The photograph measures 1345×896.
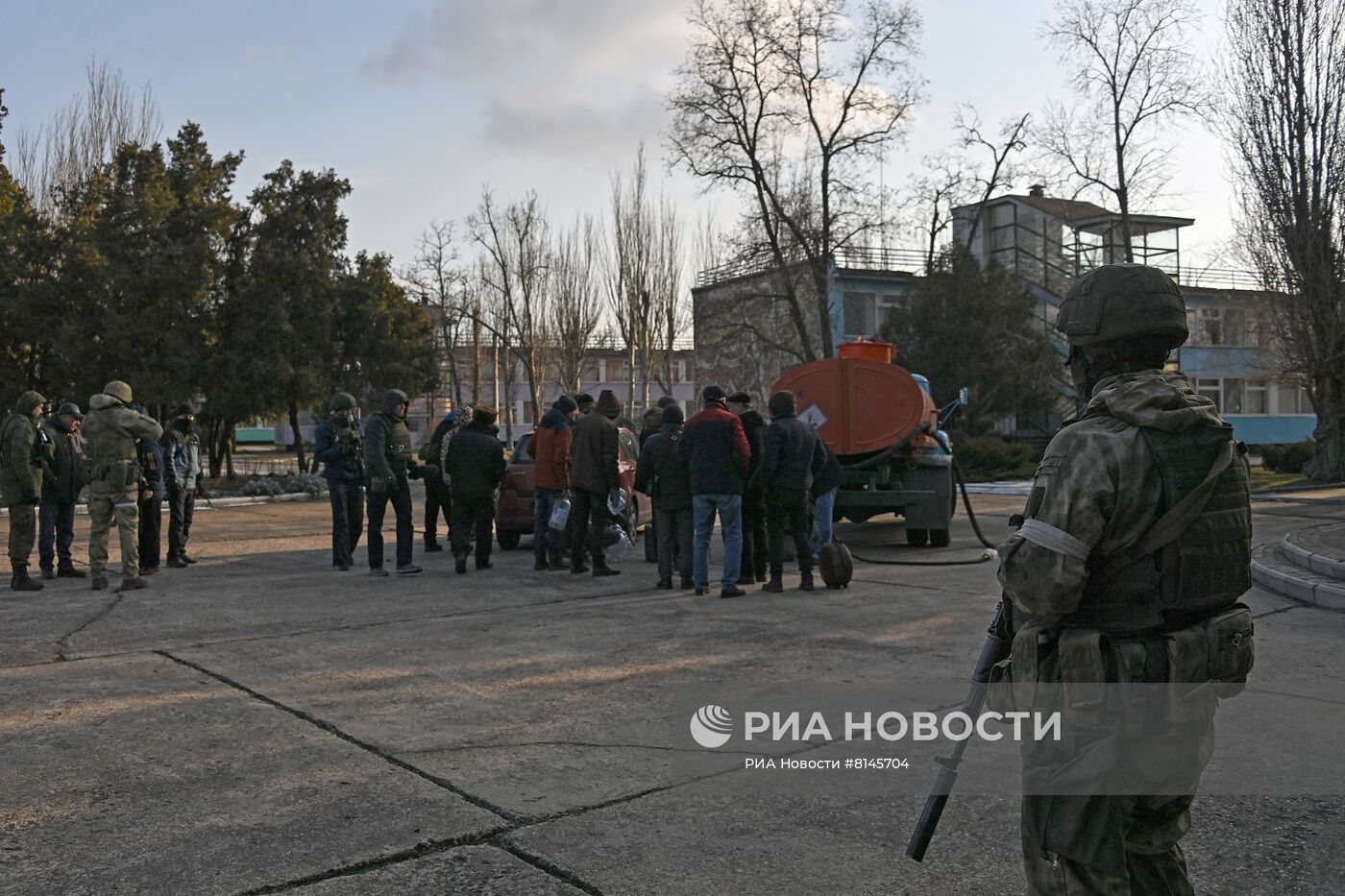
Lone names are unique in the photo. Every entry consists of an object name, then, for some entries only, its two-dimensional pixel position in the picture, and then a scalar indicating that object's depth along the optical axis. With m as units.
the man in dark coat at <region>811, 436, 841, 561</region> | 10.71
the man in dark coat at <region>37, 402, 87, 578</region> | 10.88
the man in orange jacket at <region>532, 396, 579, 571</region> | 11.32
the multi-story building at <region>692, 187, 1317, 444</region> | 33.09
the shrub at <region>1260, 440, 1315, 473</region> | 28.19
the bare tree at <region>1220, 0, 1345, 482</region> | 23.91
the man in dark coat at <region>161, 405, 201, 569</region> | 11.91
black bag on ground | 9.99
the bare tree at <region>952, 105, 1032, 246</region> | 33.56
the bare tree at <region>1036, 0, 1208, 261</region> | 30.36
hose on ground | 11.84
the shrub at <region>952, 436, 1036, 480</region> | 26.71
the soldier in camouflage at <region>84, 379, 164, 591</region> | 10.05
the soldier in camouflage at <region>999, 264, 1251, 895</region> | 2.42
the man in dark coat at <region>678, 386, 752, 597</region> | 9.68
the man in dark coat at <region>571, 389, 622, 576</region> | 10.78
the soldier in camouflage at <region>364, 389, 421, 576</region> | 10.99
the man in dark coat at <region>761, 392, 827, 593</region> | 9.94
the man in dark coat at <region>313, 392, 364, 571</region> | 11.29
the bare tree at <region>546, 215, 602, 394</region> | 47.59
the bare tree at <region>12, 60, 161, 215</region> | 33.72
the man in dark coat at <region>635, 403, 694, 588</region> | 10.19
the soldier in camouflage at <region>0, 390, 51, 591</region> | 10.34
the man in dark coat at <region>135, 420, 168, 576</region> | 11.02
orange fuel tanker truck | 13.20
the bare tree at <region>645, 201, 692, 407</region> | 46.00
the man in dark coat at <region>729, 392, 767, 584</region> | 10.05
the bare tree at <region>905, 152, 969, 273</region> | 34.22
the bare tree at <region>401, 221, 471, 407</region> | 47.17
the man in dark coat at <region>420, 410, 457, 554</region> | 13.07
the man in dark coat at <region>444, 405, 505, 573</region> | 11.12
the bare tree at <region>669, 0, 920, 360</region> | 31.42
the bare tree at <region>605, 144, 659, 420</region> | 45.84
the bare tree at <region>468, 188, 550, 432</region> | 47.75
